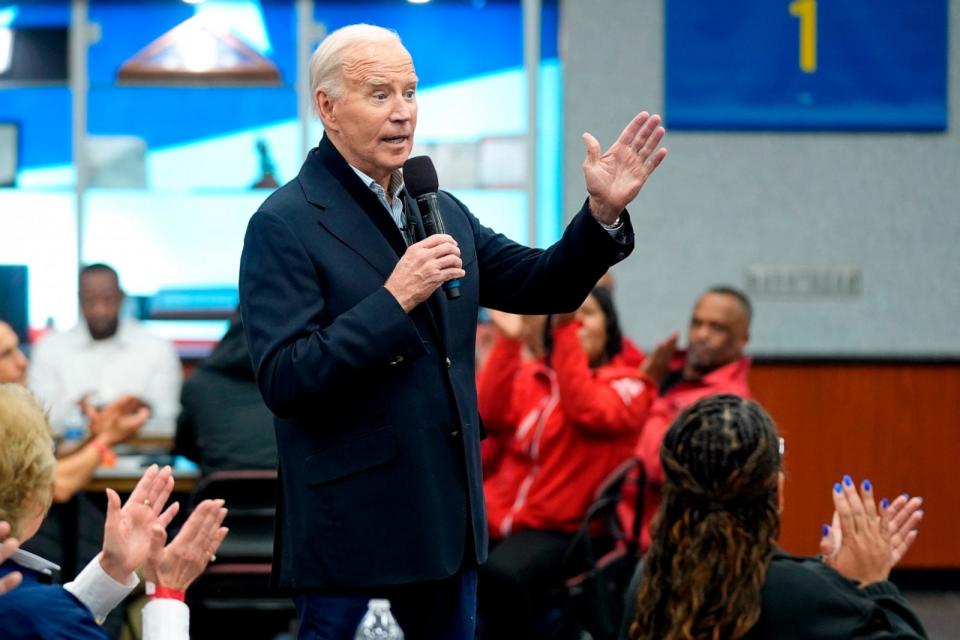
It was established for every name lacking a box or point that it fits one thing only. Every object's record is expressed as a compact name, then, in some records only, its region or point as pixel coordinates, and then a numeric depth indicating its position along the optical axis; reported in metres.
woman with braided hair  4.21
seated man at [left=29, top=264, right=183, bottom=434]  12.70
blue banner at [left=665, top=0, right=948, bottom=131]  14.67
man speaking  4.34
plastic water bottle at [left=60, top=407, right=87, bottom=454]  9.37
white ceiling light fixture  15.16
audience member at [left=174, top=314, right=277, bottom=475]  8.50
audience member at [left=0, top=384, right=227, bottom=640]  3.81
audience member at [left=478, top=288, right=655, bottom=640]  9.01
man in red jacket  9.88
